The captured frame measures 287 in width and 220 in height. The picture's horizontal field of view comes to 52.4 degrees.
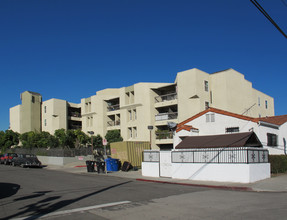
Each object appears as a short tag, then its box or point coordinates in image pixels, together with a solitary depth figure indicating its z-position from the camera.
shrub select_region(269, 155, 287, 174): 18.88
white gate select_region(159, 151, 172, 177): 19.41
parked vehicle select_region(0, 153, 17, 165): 34.88
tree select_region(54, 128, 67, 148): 46.00
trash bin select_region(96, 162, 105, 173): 23.70
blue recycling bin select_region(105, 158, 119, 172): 24.48
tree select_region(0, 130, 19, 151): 52.50
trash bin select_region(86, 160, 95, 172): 24.97
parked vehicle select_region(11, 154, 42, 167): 30.59
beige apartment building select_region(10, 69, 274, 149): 36.78
